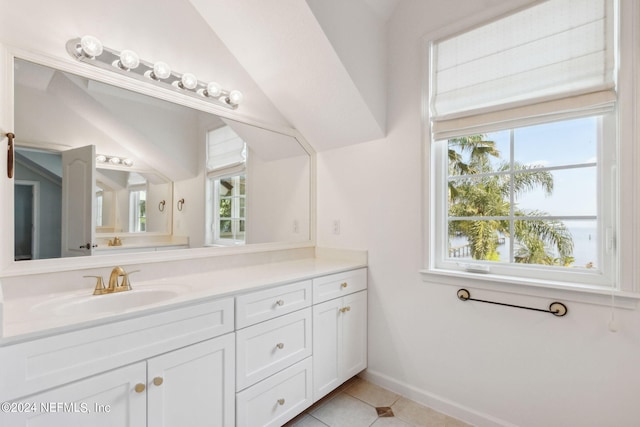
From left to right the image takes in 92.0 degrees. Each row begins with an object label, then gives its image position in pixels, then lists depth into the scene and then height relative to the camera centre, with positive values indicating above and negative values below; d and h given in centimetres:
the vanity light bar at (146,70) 135 +72
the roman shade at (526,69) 140 +76
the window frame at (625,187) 129 +13
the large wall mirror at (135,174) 128 +22
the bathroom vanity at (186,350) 91 -52
